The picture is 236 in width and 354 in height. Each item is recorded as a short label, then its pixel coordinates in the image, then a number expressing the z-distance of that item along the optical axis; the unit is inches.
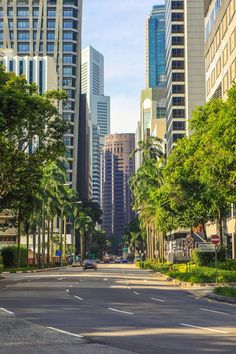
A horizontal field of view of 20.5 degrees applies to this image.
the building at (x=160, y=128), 7224.4
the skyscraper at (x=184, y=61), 5344.5
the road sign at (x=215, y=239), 1515.7
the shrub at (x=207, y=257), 2029.7
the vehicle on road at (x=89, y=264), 3371.1
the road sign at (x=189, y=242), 1919.3
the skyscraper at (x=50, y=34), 7214.6
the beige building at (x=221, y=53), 2662.2
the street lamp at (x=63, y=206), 4136.1
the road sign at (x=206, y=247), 1657.2
